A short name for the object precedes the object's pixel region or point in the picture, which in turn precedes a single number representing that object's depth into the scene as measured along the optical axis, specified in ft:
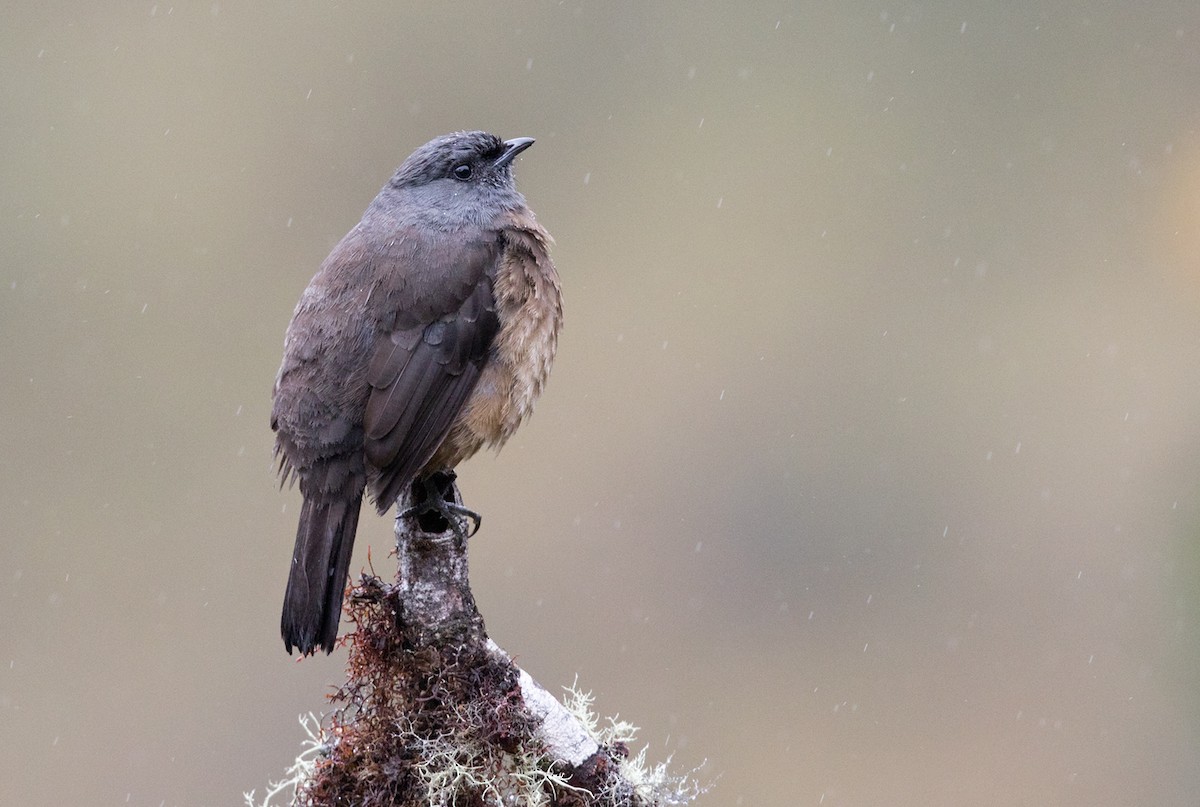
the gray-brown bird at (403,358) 28.96
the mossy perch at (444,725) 25.03
